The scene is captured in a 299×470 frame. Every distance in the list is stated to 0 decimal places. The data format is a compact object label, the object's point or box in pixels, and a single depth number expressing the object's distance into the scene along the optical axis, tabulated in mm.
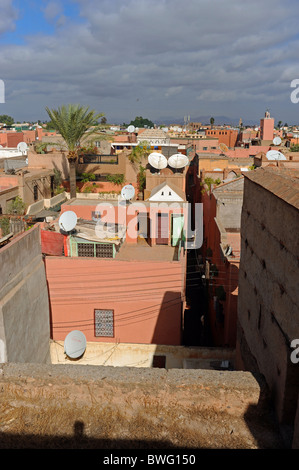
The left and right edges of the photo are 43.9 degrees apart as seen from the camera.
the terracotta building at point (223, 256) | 11562
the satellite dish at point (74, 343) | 12375
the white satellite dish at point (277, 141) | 40231
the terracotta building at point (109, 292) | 12516
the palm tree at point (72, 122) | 20031
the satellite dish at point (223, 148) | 41819
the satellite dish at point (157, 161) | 25188
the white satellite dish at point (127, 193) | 18094
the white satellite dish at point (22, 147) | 36656
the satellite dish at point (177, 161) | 26547
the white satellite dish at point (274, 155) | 22528
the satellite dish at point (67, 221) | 13492
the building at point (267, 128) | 53281
